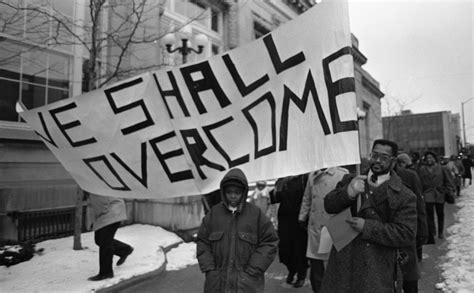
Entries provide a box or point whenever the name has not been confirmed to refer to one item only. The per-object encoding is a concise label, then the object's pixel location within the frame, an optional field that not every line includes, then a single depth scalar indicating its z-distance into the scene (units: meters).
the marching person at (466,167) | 21.42
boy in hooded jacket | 2.85
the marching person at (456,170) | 15.38
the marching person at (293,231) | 5.24
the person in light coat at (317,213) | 4.24
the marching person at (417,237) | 3.65
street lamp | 8.54
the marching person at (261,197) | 8.82
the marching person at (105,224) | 5.01
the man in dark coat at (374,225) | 2.64
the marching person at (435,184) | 7.98
